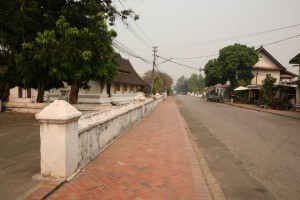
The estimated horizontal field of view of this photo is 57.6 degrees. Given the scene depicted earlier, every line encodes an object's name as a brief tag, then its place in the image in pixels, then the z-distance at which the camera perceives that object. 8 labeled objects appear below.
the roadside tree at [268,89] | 29.56
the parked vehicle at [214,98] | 44.96
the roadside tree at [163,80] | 57.08
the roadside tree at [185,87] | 172.20
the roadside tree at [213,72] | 43.44
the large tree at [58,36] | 12.51
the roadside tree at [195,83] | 144.60
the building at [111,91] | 25.39
